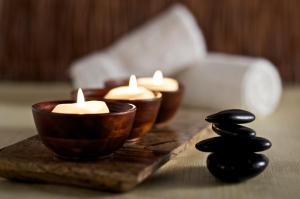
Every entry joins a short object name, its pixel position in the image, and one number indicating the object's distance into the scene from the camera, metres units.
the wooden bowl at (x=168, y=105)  0.72
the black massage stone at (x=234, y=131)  0.55
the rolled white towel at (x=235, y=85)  0.90
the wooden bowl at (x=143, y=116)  0.62
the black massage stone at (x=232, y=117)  0.56
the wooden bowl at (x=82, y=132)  0.53
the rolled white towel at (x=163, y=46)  1.00
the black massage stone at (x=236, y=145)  0.54
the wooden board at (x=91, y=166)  0.52
